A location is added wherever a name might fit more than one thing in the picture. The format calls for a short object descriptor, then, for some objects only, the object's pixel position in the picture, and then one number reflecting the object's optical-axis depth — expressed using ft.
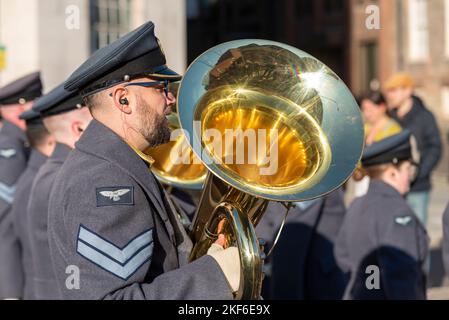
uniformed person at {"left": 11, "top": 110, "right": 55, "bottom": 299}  13.66
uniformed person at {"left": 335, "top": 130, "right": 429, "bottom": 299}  12.09
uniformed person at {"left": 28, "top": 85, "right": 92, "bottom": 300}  11.41
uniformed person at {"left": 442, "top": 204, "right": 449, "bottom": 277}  9.42
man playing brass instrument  6.81
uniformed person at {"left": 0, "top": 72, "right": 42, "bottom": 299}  14.30
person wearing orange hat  22.61
